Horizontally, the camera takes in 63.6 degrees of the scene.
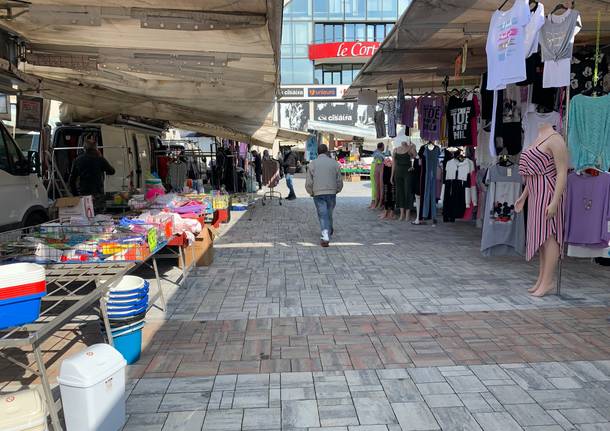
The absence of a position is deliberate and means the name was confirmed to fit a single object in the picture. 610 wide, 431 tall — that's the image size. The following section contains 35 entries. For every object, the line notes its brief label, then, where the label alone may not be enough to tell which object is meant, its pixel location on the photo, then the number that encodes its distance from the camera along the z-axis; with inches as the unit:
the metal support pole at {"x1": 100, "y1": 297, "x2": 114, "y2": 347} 130.0
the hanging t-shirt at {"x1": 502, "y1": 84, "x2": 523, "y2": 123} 270.7
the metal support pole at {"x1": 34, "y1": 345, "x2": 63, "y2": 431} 94.9
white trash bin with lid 99.1
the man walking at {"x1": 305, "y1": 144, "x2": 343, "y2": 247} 316.2
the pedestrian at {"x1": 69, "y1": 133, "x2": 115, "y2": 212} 322.7
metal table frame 94.0
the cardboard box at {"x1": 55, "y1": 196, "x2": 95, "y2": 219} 210.1
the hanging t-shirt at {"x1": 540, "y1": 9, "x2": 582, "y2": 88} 179.9
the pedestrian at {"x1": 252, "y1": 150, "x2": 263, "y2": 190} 824.9
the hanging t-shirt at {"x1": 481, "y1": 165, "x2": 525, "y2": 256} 249.8
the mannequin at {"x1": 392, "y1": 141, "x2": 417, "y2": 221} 418.0
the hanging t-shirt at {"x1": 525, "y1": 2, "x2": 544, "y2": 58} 177.2
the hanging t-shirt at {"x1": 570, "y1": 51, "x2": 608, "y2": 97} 228.2
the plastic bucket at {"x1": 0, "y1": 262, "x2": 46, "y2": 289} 93.0
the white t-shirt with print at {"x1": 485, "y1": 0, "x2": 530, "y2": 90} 184.1
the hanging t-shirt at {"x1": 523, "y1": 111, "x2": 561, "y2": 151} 240.5
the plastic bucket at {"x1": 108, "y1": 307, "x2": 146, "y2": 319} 137.8
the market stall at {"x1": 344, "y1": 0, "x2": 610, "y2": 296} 191.9
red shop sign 1569.9
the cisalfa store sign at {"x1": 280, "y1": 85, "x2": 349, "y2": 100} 1641.2
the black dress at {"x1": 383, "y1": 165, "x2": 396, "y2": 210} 457.1
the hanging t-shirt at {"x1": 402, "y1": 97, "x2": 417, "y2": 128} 410.9
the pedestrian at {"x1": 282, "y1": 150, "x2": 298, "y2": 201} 662.0
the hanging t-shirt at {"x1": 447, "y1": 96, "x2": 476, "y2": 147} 339.6
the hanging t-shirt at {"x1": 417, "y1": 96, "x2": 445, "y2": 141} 385.1
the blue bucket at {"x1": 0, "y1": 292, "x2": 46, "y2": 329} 93.4
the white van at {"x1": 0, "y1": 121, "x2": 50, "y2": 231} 245.9
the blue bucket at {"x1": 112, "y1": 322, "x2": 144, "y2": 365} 138.3
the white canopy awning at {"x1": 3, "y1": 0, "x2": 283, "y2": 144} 173.6
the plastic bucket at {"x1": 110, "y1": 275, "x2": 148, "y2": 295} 138.4
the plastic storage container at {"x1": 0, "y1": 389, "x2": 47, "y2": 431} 87.0
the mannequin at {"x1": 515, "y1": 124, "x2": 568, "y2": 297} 193.0
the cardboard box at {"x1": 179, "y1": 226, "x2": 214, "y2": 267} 252.8
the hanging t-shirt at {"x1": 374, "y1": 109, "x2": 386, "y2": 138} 505.7
